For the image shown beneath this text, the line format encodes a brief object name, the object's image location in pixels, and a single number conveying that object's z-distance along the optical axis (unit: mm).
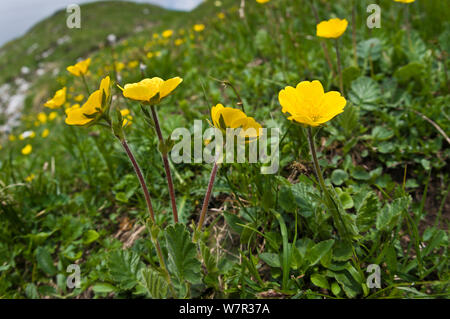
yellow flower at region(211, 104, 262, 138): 229
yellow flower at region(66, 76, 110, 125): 212
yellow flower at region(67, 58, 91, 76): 371
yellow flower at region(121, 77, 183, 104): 212
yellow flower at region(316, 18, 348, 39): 332
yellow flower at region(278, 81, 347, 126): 227
